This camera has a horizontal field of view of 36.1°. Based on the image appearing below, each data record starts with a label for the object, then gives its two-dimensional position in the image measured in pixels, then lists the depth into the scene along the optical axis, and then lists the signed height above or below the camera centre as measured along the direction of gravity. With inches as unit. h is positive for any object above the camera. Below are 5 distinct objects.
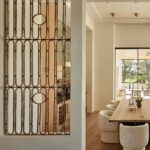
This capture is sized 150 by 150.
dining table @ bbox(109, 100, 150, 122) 163.4 -32.0
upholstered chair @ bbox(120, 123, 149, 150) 147.6 -40.9
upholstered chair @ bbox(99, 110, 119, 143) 194.7 -47.1
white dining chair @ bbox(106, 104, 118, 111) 235.0 -34.8
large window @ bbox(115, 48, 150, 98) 360.7 +6.9
